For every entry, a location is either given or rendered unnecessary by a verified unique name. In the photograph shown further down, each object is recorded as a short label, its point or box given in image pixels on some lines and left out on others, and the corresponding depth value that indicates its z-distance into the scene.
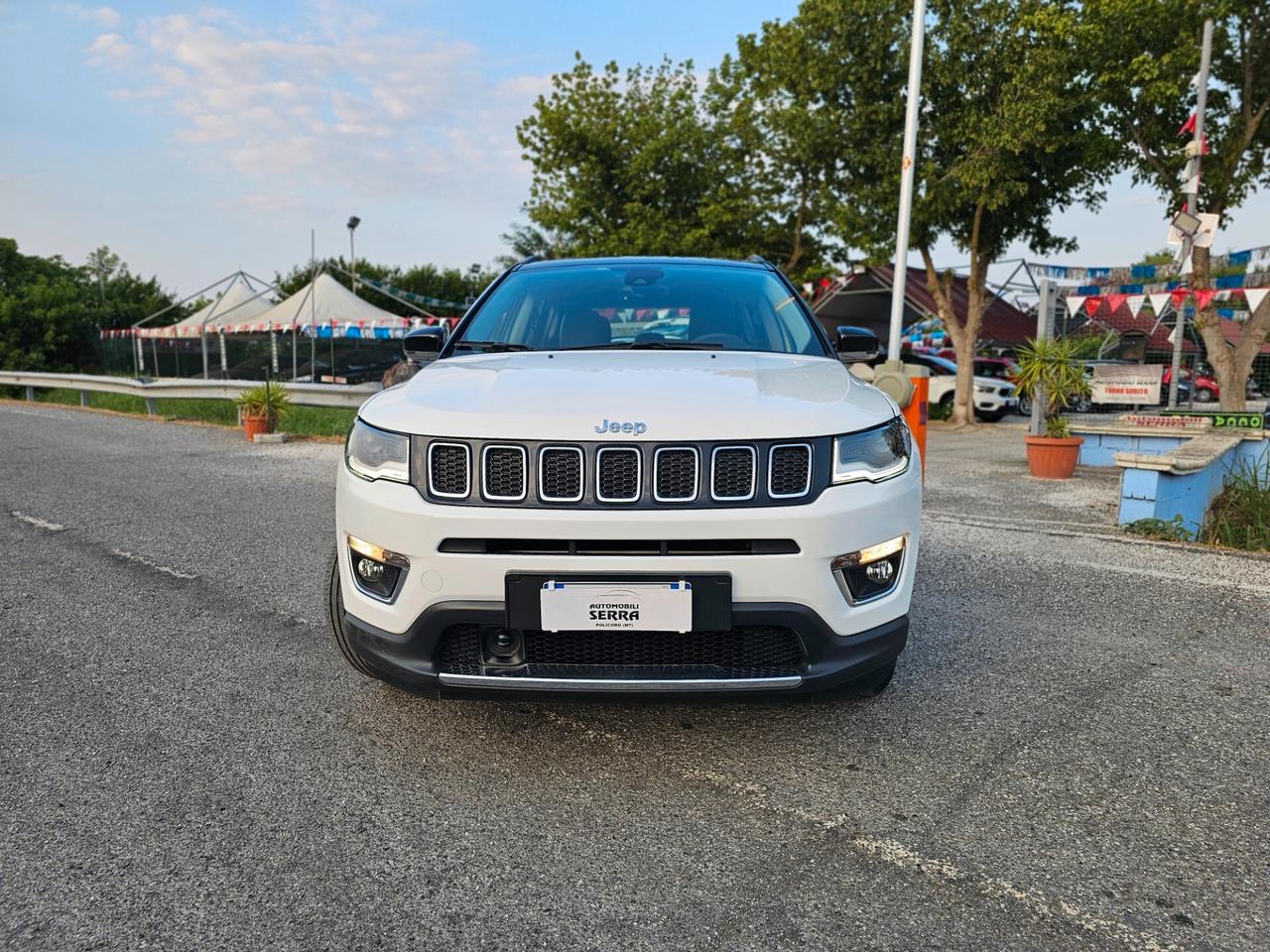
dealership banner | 11.37
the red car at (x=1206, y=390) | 20.38
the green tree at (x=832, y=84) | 14.48
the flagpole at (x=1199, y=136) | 11.22
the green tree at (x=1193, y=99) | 11.81
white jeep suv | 2.28
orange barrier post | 6.29
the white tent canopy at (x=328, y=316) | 24.08
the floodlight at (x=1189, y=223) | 11.39
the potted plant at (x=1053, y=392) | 8.90
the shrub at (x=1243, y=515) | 5.88
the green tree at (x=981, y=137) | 13.31
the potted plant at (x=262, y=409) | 11.88
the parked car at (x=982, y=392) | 18.09
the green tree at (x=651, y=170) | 20.17
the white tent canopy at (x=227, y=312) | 27.00
